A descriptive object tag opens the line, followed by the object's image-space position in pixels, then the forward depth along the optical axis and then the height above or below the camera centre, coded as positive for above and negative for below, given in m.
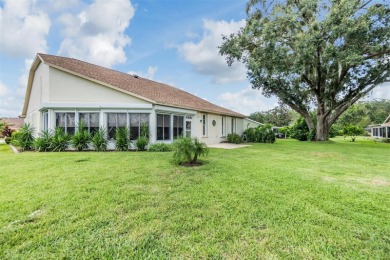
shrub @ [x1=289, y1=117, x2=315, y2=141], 26.56 +0.12
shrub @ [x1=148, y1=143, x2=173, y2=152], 12.45 -0.88
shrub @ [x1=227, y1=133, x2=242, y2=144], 19.06 -0.63
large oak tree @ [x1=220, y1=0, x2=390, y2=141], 16.16 +6.40
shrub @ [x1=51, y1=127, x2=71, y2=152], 12.38 -0.40
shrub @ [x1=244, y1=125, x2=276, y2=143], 20.61 -0.25
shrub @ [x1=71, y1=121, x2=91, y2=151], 12.45 -0.34
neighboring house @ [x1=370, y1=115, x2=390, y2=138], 30.74 +0.06
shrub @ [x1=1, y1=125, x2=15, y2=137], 24.03 +0.26
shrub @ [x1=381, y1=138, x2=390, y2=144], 27.66 -1.24
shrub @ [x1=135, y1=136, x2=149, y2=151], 12.60 -0.60
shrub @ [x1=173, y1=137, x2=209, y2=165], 7.58 -0.59
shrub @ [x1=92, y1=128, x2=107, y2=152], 12.44 -0.52
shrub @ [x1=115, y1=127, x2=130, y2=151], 12.59 -0.37
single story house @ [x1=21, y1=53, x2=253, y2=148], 13.05 +1.68
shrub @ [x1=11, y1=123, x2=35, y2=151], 13.41 -0.29
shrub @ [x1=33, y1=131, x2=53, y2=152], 12.38 -0.55
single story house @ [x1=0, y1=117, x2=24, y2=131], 50.65 +3.09
